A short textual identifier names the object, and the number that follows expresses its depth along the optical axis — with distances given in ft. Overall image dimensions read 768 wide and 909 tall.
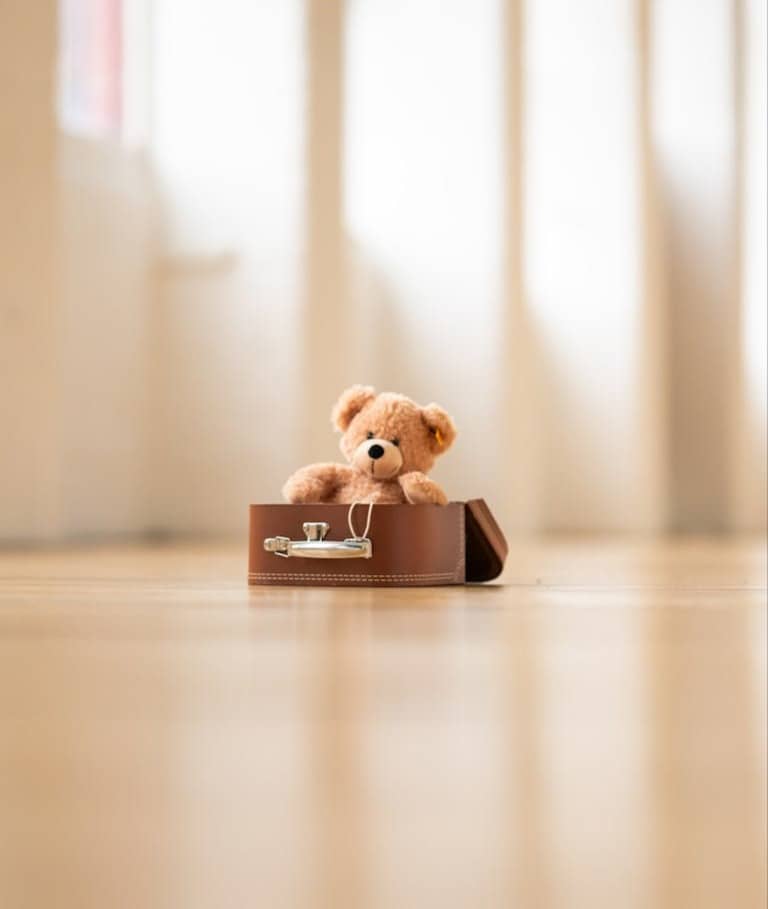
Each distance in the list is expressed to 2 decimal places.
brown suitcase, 6.23
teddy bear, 6.50
